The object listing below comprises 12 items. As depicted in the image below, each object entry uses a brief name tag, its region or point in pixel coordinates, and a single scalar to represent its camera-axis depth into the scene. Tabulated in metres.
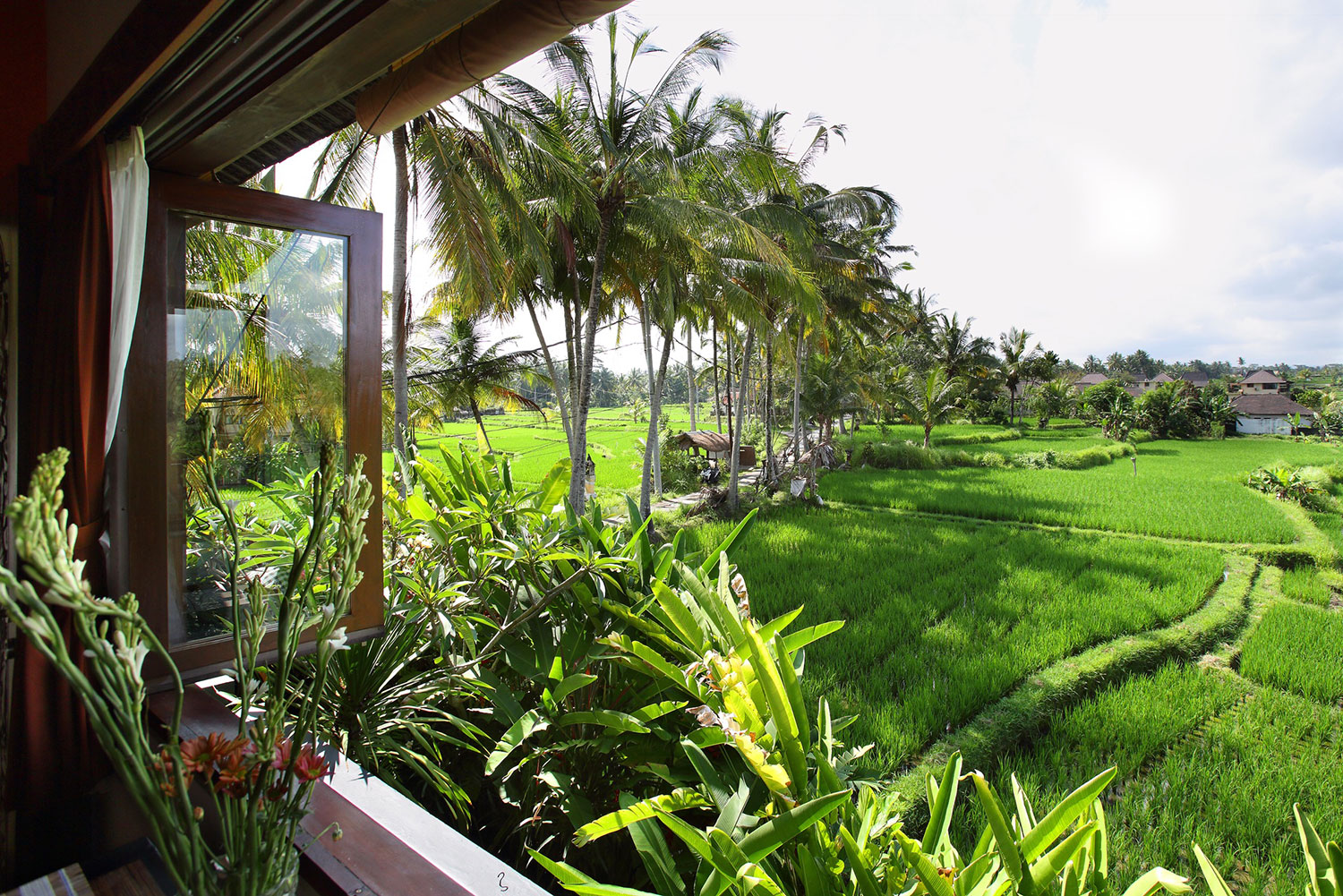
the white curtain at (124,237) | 1.71
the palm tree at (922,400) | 18.86
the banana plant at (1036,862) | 1.00
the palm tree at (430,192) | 5.17
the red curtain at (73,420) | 1.68
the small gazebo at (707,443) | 13.87
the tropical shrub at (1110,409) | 24.55
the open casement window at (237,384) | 1.84
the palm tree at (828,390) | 17.14
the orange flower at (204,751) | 0.72
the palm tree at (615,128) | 7.05
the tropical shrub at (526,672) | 1.60
